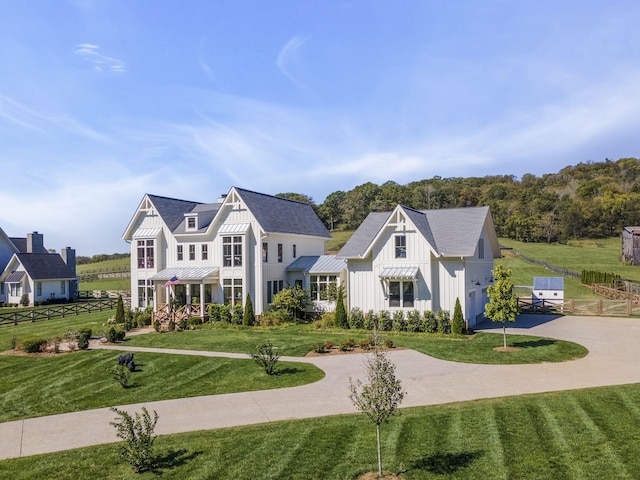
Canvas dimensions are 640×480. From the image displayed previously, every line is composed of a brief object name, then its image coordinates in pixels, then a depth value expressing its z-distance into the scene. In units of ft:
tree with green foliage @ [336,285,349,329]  95.35
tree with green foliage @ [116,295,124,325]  110.52
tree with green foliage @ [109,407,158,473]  32.17
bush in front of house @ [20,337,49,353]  76.64
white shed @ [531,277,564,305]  115.24
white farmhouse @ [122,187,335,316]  110.11
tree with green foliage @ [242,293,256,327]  103.81
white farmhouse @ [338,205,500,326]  91.50
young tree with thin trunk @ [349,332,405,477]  28.89
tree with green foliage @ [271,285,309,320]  107.14
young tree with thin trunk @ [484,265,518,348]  70.49
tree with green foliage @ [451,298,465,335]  85.46
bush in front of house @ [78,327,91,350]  77.77
